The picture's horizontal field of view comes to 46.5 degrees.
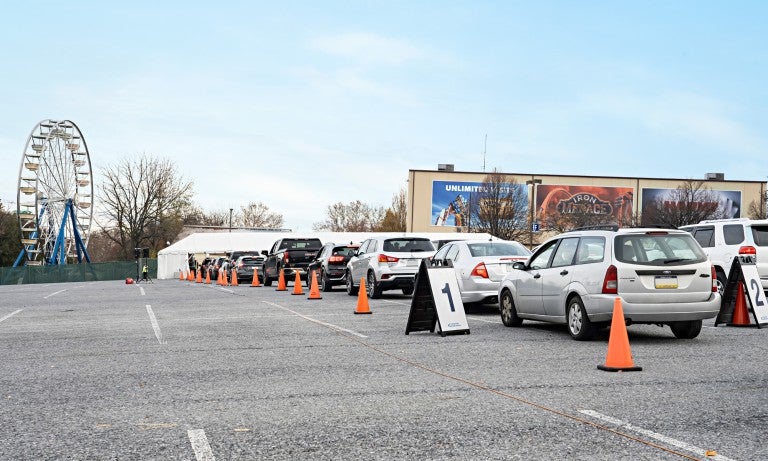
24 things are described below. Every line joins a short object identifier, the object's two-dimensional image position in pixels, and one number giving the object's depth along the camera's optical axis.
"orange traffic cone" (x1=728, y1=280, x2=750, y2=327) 14.23
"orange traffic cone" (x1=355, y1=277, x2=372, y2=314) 17.49
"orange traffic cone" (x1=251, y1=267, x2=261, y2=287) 35.67
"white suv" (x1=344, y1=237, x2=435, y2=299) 22.81
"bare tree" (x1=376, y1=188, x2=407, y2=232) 116.12
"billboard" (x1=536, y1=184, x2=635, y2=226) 85.69
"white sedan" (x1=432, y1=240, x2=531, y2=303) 17.02
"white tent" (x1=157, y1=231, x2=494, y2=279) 74.62
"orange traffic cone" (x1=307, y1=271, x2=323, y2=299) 23.72
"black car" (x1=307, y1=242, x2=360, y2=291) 28.66
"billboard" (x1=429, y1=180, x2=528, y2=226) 86.19
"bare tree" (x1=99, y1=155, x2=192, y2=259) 90.88
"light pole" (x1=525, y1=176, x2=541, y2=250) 73.97
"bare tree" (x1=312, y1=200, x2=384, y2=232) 135.38
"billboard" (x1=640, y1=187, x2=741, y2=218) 86.00
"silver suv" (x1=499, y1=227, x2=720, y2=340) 11.63
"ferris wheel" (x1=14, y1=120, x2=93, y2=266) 64.69
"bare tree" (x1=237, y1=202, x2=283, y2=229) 146.75
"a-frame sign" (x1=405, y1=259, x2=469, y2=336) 12.90
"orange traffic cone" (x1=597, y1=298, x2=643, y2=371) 9.20
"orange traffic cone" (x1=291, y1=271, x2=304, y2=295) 25.80
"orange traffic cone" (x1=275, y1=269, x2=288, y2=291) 29.62
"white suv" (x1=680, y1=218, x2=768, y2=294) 19.25
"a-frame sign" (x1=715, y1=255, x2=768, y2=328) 14.19
